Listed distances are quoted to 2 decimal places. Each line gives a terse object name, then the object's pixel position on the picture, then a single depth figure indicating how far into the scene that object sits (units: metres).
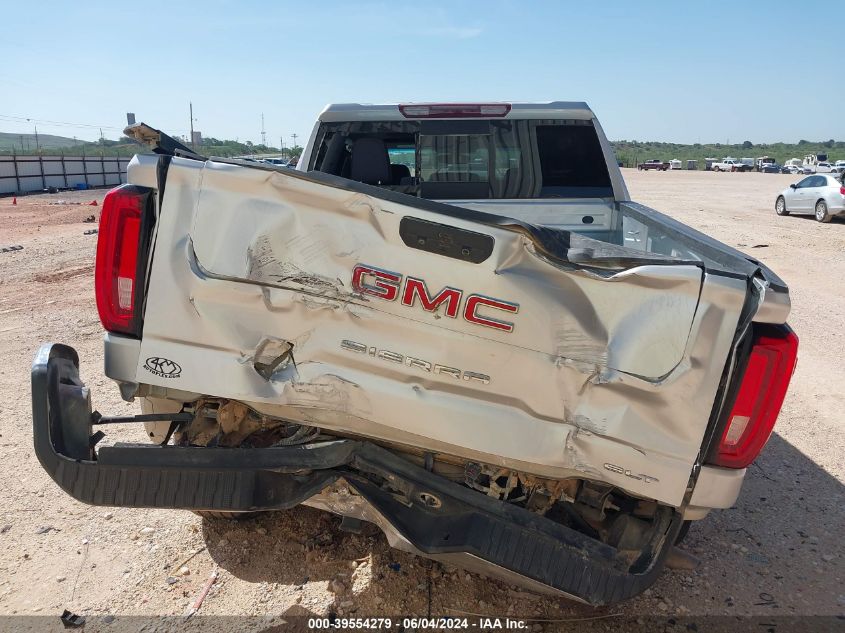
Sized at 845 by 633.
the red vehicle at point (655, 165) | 75.81
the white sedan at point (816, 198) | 20.16
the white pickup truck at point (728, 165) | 74.31
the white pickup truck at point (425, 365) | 2.31
